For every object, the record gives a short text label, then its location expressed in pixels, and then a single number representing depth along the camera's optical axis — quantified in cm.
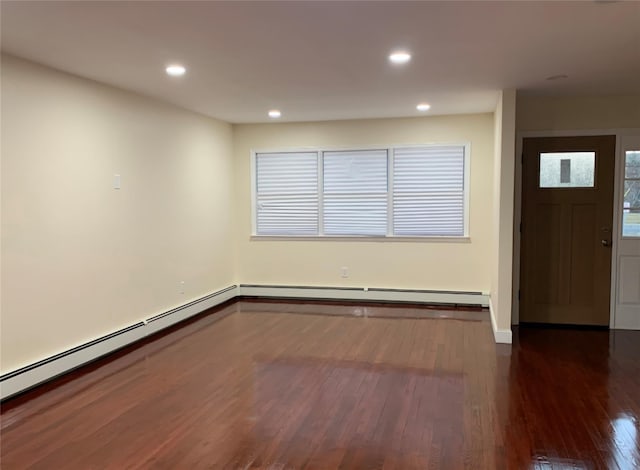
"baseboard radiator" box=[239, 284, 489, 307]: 636
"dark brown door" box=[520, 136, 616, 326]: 524
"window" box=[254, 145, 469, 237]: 639
